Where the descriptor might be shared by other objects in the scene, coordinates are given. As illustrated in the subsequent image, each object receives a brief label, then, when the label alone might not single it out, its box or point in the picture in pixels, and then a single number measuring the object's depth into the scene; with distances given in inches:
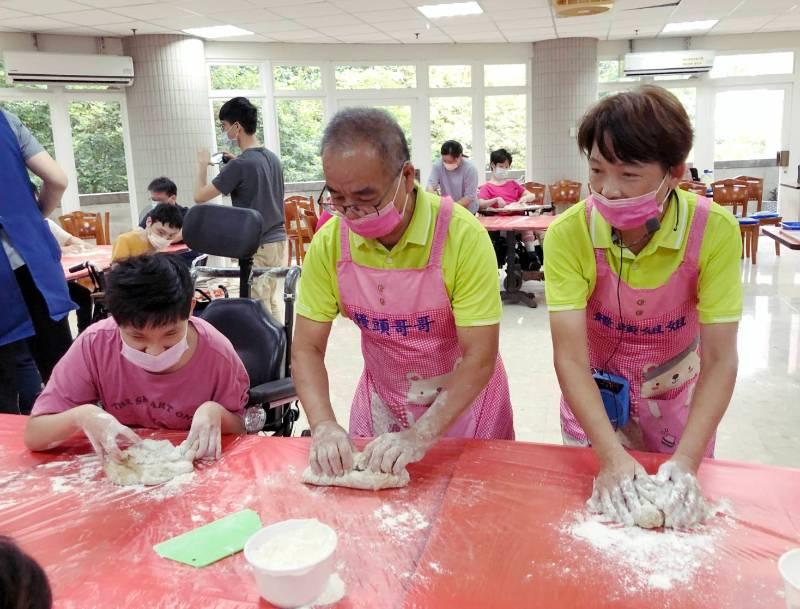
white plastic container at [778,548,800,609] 33.8
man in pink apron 52.8
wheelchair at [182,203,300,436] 77.9
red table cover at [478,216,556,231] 228.7
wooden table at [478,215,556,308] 230.5
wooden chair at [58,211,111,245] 278.1
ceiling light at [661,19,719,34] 346.6
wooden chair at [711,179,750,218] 319.9
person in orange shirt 161.3
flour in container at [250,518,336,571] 38.7
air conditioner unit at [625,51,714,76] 381.4
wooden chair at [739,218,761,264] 270.3
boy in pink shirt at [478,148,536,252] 284.2
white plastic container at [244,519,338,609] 37.6
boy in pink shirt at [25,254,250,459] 58.9
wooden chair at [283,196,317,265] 311.9
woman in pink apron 47.0
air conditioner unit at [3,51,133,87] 287.9
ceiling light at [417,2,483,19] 280.5
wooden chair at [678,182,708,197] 304.0
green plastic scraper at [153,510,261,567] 43.8
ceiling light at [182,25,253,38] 307.4
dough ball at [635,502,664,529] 44.1
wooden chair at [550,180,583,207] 373.4
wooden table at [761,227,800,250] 173.6
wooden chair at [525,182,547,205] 356.5
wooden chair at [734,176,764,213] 328.5
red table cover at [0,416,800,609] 38.8
